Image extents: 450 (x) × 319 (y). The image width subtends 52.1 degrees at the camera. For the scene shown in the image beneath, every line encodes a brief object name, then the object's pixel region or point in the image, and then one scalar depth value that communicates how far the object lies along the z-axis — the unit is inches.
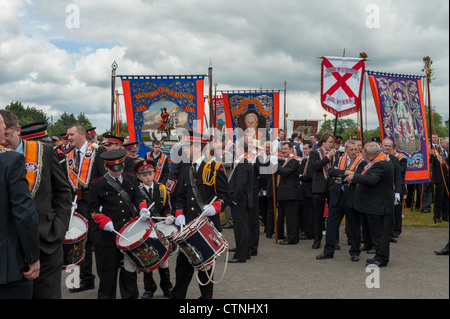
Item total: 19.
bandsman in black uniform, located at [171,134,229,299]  214.8
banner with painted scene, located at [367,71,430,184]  418.0
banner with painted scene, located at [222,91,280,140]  496.7
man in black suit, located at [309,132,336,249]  347.3
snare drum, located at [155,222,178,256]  221.5
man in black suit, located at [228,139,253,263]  310.8
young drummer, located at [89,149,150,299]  204.8
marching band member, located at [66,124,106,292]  251.9
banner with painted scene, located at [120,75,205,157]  404.2
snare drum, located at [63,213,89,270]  212.7
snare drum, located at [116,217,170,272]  196.7
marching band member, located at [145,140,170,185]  388.2
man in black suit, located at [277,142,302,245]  370.3
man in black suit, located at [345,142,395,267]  286.2
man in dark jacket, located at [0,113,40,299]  121.3
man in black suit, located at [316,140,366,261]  313.7
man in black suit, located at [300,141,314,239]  385.4
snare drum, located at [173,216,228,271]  193.9
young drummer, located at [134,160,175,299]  235.6
